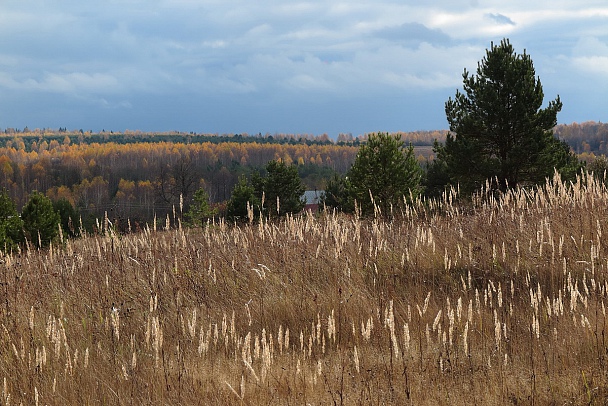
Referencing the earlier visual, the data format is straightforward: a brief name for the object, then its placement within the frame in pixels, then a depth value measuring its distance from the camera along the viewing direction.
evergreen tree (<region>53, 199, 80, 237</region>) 43.62
